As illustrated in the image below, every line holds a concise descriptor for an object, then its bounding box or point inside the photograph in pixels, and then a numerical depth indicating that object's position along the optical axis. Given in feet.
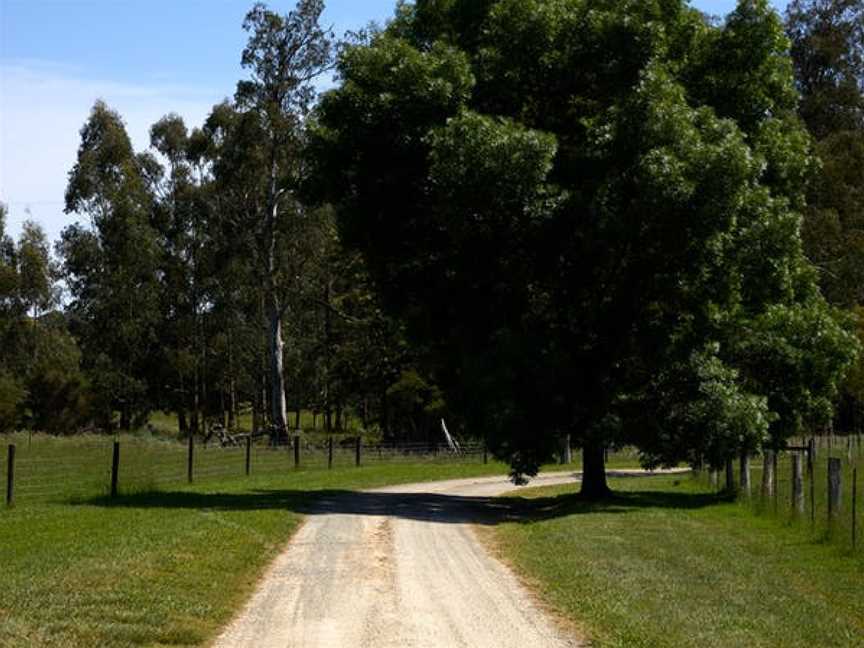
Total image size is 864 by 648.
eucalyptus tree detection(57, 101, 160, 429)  241.35
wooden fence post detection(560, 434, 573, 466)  179.32
